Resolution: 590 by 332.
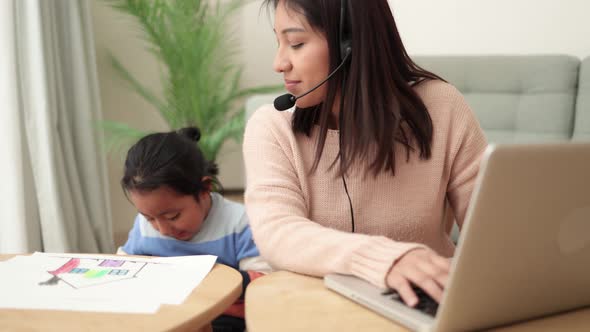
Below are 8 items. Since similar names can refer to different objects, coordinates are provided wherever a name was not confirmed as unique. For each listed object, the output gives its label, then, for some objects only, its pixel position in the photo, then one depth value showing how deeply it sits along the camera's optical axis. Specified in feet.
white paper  2.51
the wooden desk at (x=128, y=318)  2.26
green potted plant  8.60
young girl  4.61
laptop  1.56
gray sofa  5.47
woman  3.15
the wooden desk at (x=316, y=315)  1.98
